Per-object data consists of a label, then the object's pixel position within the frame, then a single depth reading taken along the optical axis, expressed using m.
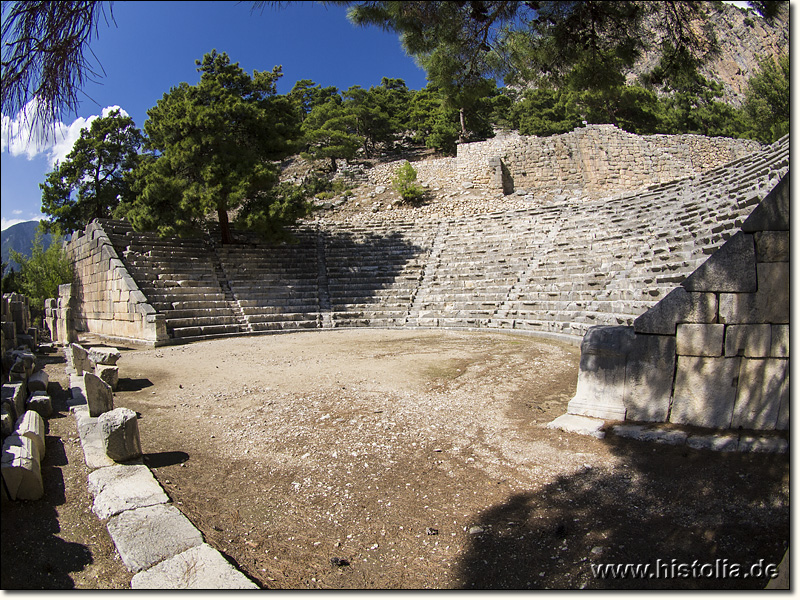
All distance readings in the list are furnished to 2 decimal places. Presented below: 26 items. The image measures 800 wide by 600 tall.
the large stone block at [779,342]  3.70
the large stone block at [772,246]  3.63
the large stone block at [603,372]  4.42
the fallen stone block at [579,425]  4.24
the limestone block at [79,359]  7.31
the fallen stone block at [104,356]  7.35
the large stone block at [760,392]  3.73
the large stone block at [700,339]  3.94
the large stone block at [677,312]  3.98
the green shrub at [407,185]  21.70
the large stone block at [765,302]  3.70
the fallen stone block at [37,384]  6.12
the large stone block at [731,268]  3.76
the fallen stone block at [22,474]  3.04
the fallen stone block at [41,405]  5.05
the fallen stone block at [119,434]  3.75
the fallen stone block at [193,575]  2.29
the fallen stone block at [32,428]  3.63
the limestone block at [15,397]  4.55
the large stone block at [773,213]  3.60
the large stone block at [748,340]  3.77
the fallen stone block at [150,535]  2.51
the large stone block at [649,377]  4.17
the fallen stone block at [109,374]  6.51
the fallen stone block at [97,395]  4.75
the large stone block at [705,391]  3.90
